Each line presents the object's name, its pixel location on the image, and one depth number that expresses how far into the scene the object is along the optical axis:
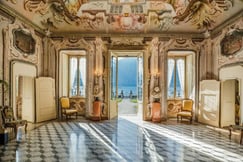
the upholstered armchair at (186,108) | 9.06
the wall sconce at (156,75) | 9.33
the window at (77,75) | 11.20
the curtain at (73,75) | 11.24
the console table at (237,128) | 5.88
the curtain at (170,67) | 11.02
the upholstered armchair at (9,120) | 6.07
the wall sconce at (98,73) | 9.44
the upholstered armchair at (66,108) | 9.38
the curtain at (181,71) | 10.90
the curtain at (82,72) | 11.27
